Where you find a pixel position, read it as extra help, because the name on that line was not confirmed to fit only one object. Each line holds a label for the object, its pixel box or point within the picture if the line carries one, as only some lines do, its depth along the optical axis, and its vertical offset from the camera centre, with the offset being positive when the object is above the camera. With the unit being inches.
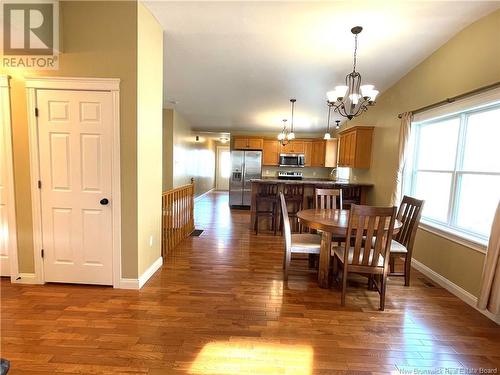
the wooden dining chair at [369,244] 93.2 -27.6
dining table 104.0 -23.9
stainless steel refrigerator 304.2 -3.3
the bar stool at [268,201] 206.2 -28.5
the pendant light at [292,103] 217.8 +55.7
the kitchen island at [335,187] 201.5 -17.5
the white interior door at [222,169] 490.6 -9.0
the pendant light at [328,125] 217.0 +47.4
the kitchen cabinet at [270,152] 309.4 +17.0
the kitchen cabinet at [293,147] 308.5 +23.3
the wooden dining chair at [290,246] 116.7 -35.9
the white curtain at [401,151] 149.3 +11.8
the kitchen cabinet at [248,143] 305.9 +26.4
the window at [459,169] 106.1 +1.9
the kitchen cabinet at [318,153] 307.7 +17.8
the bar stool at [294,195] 204.8 -22.5
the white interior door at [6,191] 102.3 -14.2
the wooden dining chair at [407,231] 114.2 -27.6
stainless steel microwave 305.0 +8.5
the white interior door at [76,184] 101.3 -10.2
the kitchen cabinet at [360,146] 202.8 +18.6
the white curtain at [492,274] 87.9 -34.7
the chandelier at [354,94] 111.7 +32.9
